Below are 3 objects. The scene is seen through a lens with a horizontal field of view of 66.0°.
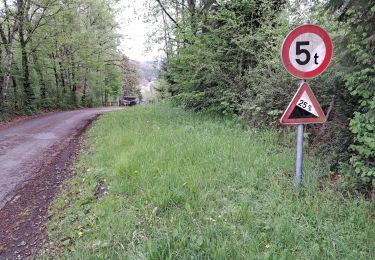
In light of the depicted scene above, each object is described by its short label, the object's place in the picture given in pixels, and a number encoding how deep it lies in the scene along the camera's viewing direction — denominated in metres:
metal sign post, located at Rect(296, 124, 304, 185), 3.88
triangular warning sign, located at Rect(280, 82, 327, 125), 3.74
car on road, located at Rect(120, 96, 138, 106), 44.84
